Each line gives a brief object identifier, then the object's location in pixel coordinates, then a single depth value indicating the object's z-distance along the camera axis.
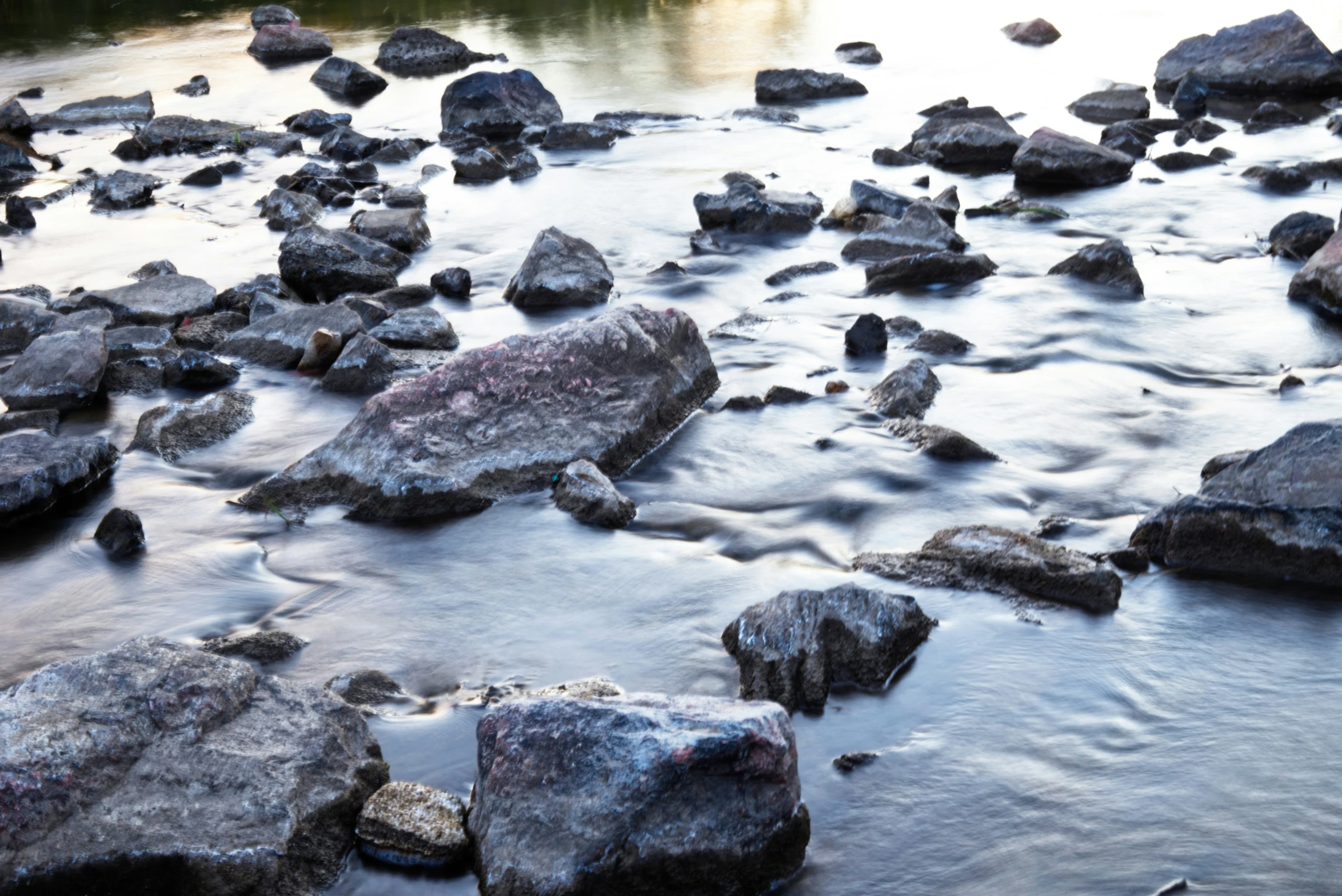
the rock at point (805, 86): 13.41
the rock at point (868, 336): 5.98
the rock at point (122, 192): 10.27
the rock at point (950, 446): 4.82
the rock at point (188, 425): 5.38
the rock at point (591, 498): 4.46
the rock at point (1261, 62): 12.48
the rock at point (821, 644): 3.34
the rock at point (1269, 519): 3.76
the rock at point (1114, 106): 11.71
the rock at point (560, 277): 7.16
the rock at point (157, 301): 6.99
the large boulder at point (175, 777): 2.64
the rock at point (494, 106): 12.71
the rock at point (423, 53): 17.06
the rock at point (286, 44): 18.33
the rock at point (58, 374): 5.91
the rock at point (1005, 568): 3.71
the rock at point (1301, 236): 7.26
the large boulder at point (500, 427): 4.66
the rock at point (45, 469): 4.73
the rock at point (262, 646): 3.73
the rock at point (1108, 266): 6.86
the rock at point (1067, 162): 9.26
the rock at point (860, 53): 15.47
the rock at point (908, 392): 5.28
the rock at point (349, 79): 15.59
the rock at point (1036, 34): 16.20
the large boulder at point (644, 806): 2.61
